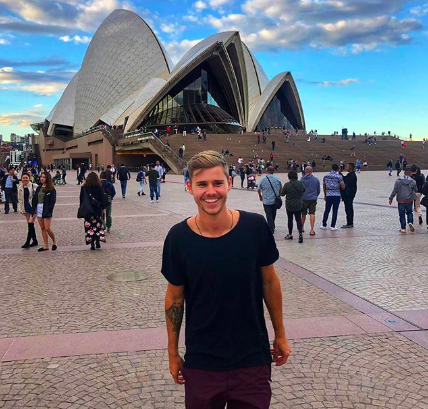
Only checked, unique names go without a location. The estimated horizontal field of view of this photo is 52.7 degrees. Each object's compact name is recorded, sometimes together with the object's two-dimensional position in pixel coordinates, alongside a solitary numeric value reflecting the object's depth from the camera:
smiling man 1.79
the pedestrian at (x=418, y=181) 10.94
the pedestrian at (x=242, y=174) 24.27
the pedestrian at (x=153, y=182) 16.16
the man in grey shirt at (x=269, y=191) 8.81
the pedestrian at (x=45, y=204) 7.88
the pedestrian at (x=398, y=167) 33.42
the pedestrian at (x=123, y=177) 17.84
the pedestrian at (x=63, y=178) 30.35
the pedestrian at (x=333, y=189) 9.81
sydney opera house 55.56
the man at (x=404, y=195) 9.43
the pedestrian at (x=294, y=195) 8.45
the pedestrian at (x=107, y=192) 10.01
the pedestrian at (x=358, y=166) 38.48
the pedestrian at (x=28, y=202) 8.25
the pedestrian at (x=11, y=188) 14.52
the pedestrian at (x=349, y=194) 10.25
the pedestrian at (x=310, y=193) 9.27
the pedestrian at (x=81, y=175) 28.32
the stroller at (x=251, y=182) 22.27
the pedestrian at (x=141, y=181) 19.69
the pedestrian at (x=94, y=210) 7.93
